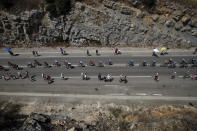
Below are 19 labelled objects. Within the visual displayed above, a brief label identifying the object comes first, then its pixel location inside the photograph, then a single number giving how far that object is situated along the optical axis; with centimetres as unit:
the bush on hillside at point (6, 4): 3959
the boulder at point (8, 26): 3991
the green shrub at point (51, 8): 3922
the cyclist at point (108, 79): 3044
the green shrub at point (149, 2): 3800
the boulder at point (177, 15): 3728
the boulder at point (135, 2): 3878
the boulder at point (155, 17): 3829
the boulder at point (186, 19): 3703
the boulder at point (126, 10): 3866
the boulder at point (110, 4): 3897
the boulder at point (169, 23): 3766
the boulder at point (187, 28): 3734
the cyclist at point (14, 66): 3356
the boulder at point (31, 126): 1901
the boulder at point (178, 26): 3759
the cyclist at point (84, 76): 3081
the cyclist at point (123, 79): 3018
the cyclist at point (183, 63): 3290
